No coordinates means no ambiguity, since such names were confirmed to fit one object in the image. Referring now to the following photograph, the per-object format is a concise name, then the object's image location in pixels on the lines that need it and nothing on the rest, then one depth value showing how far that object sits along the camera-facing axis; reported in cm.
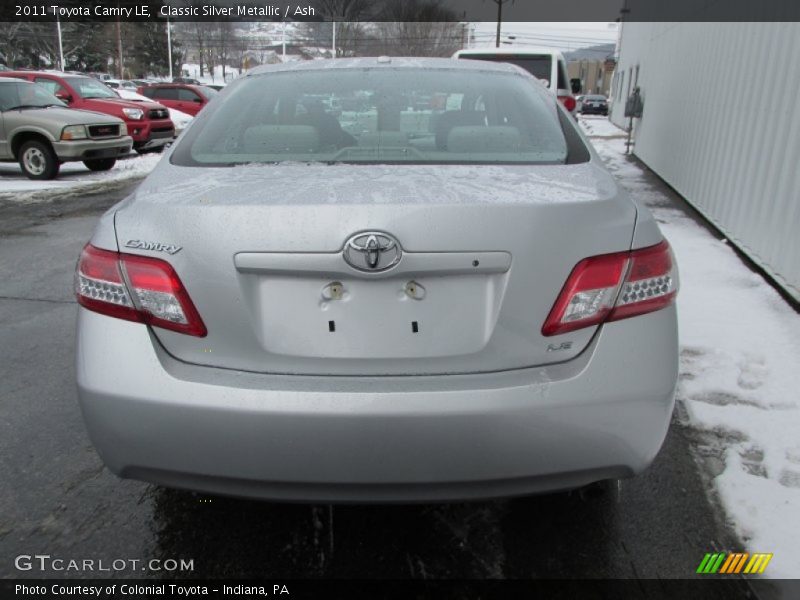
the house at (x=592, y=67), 8206
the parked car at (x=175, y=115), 1708
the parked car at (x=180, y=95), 1881
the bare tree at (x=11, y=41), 5064
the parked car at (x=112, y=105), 1362
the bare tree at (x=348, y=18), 4041
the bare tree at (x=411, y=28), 4494
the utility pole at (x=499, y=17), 4684
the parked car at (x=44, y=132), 1088
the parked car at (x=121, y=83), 3339
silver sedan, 164
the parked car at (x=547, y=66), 1120
